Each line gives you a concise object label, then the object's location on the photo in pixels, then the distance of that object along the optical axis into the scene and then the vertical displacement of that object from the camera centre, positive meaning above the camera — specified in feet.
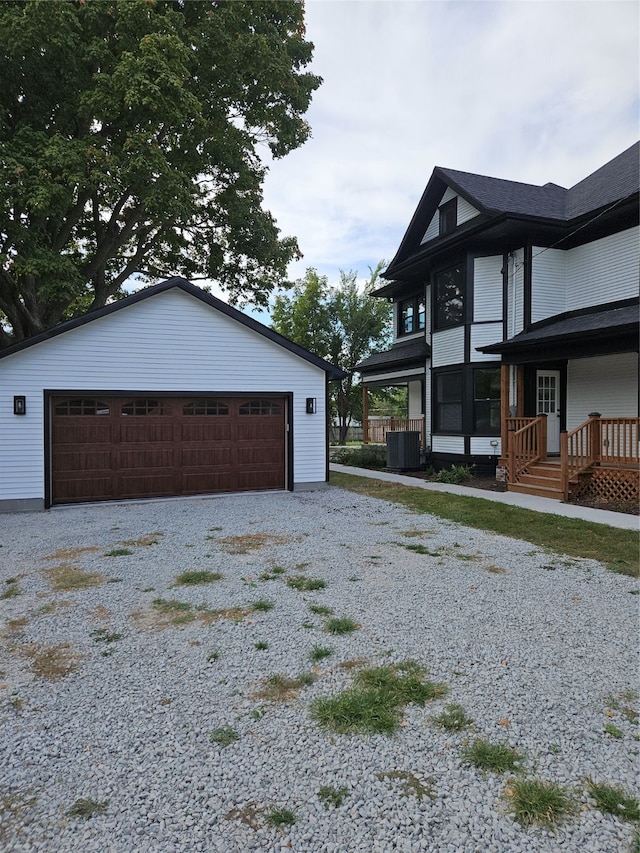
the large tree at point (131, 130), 33.12 +22.56
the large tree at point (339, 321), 91.40 +17.70
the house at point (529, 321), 32.91 +7.44
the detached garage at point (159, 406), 30.04 +0.72
